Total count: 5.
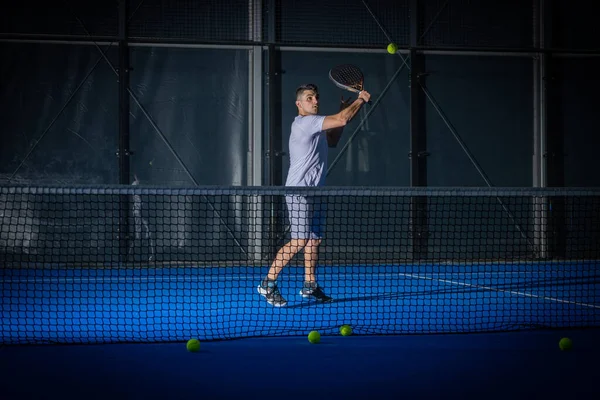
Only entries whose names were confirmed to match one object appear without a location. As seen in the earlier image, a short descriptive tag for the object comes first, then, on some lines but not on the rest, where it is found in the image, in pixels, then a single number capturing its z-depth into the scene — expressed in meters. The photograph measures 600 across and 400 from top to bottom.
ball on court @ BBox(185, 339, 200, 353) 7.91
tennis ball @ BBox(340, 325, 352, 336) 8.91
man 11.39
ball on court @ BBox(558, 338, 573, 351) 8.01
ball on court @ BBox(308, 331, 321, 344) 8.43
